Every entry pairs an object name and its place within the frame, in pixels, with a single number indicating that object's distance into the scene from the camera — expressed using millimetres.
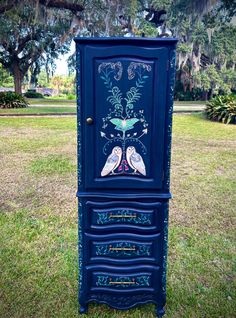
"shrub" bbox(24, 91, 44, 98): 28797
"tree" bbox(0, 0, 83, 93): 12703
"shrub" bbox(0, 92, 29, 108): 15047
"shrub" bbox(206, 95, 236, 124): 11391
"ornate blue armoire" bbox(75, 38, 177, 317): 1607
